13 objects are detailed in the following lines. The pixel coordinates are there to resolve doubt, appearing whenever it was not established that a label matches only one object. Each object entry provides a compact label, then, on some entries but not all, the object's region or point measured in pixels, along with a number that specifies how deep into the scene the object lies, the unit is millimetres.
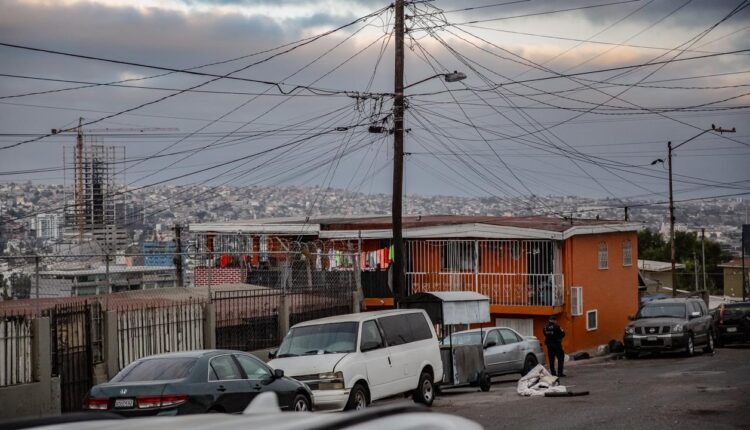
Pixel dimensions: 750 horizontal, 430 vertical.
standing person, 27078
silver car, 26203
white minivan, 17828
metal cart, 23578
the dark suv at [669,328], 33062
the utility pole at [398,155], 27109
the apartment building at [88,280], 21114
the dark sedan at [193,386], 14047
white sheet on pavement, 21688
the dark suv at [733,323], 39250
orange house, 38312
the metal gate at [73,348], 19031
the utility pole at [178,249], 30431
